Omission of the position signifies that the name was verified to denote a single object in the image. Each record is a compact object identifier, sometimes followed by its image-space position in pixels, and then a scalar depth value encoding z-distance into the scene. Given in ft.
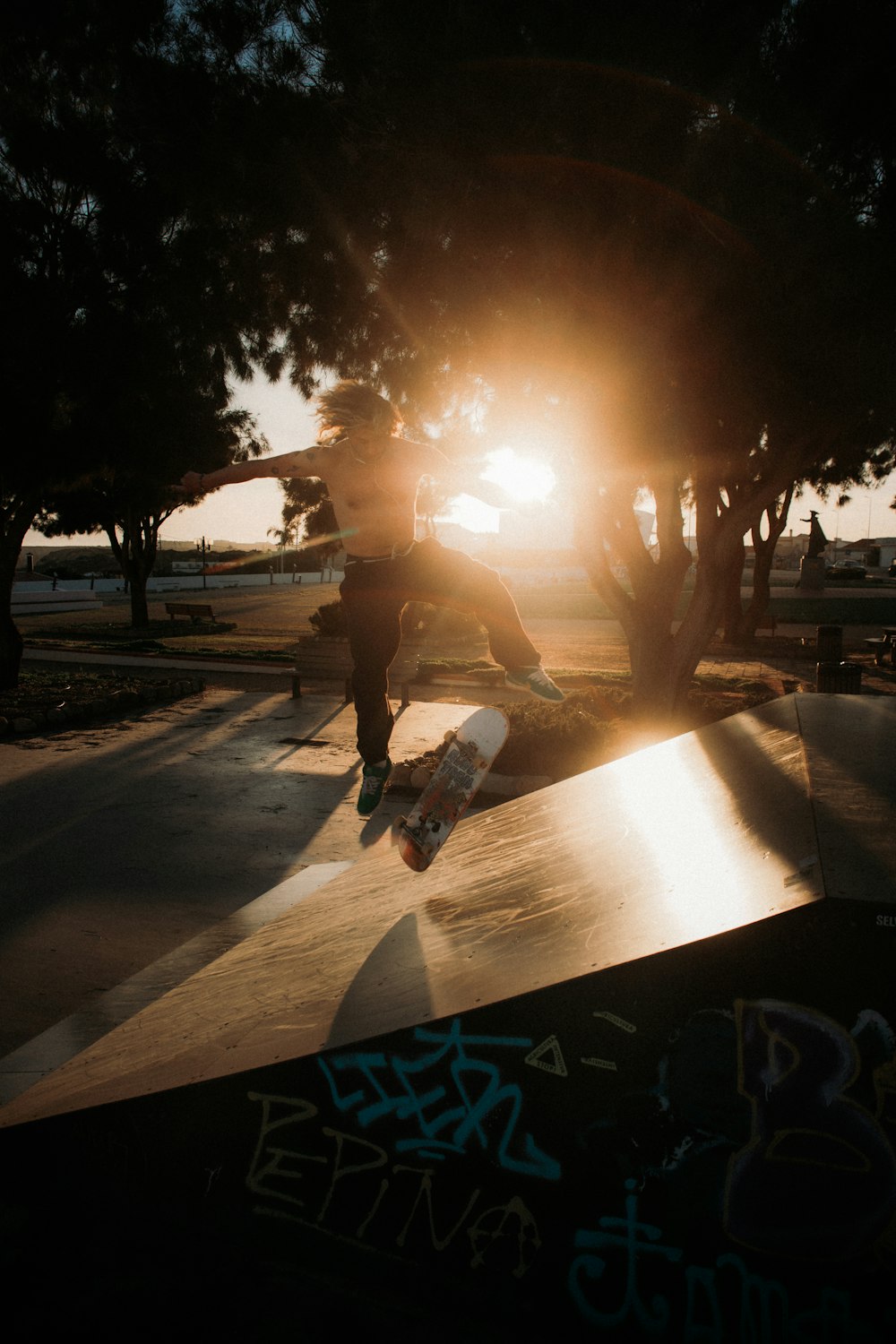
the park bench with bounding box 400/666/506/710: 46.31
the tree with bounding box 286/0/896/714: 20.99
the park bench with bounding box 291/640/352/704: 49.65
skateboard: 11.35
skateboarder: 12.65
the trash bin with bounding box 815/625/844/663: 51.75
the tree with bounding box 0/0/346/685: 24.29
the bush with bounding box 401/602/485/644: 73.72
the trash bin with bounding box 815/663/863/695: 33.24
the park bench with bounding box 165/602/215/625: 91.15
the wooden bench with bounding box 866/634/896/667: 58.81
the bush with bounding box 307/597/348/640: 68.18
